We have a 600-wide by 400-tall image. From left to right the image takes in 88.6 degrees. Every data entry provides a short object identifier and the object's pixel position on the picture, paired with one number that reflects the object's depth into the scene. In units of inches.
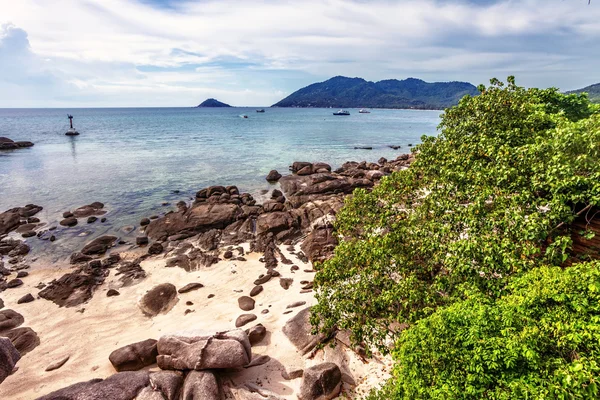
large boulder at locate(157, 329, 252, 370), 410.6
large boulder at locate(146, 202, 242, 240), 955.3
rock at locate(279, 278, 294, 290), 665.0
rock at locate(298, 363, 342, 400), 388.8
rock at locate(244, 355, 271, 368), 450.9
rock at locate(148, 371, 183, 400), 379.6
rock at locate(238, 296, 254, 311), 597.2
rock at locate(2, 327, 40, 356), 510.6
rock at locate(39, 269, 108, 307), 646.5
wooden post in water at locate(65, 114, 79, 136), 3277.1
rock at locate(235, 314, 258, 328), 549.8
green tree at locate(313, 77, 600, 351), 330.3
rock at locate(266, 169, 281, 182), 1555.1
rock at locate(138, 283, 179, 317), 609.3
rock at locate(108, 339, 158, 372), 452.1
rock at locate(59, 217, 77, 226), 1023.5
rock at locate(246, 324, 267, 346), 499.4
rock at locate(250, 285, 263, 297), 645.2
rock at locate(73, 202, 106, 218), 1106.7
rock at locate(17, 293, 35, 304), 640.3
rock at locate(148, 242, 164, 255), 842.8
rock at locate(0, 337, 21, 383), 452.1
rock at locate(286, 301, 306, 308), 586.8
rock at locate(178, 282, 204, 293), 663.1
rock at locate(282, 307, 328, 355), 473.6
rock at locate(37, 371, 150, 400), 374.0
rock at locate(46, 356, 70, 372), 471.8
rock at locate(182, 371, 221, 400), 378.0
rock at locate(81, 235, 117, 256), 847.1
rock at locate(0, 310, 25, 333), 557.0
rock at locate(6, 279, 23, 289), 692.6
